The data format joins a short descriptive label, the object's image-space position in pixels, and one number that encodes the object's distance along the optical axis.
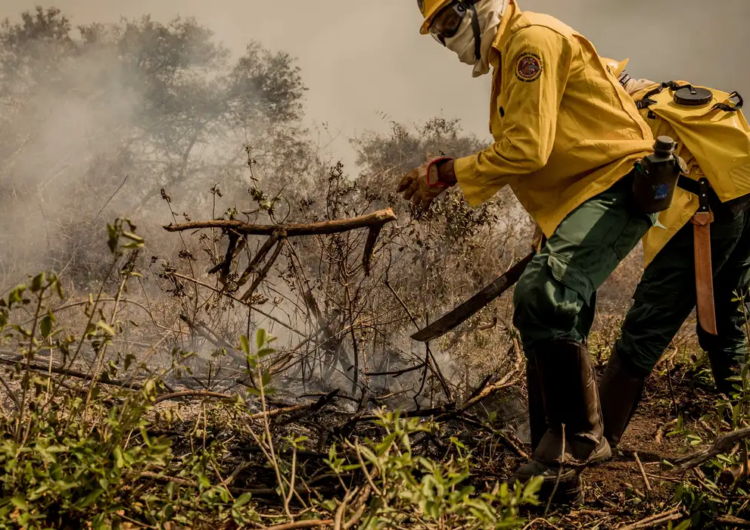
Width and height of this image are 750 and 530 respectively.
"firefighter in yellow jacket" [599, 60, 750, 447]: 2.50
